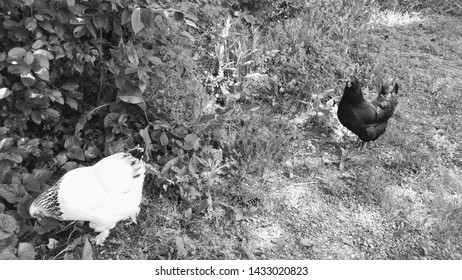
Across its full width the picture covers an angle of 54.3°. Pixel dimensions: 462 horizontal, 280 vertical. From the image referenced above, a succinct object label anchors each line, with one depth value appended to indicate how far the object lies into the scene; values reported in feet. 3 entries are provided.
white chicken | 7.55
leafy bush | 7.89
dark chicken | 11.14
